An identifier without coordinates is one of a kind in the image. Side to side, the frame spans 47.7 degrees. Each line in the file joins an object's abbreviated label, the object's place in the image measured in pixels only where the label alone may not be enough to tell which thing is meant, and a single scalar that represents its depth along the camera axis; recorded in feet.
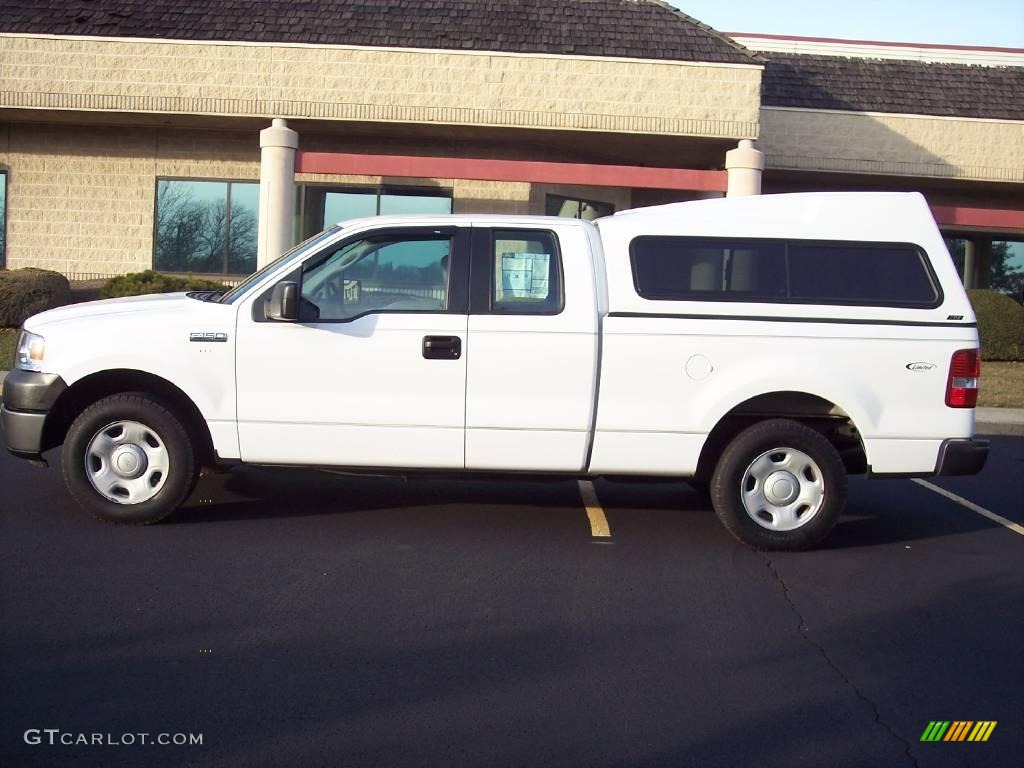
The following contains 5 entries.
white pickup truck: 23.30
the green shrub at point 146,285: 60.80
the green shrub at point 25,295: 57.93
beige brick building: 62.39
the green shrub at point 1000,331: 60.85
